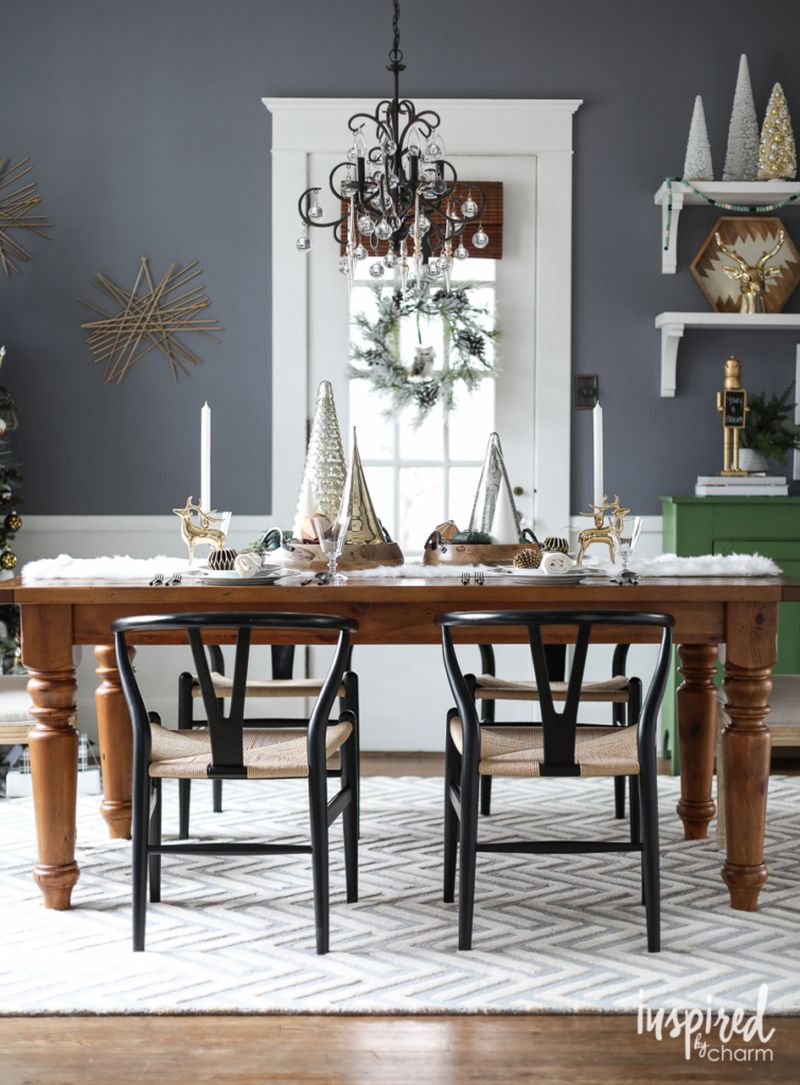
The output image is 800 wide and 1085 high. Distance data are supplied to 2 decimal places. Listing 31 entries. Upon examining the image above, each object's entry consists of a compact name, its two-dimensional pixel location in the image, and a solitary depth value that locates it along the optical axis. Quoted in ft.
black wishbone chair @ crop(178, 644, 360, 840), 10.89
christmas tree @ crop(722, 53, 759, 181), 15.06
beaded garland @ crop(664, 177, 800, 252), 14.89
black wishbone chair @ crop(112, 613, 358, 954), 8.09
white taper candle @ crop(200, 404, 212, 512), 9.84
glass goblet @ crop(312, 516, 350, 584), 9.48
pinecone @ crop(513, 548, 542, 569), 9.66
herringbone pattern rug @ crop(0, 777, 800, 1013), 7.75
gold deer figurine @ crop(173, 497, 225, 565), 10.05
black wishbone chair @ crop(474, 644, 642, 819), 11.19
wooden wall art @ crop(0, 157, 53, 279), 15.46
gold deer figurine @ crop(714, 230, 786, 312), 15.21
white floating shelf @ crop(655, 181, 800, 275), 14.87
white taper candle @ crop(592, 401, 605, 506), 9.71
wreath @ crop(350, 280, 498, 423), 15.46
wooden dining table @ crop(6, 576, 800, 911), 9.05
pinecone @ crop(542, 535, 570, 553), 10.02
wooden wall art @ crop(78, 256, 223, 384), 15.48
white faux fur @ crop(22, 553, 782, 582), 9.76
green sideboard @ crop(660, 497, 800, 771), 14.66
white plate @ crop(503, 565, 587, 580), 9.34
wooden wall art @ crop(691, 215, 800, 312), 15.51
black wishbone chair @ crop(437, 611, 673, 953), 8.20
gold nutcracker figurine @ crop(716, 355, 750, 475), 15.06
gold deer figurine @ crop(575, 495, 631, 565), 10.00
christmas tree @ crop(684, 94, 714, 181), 14.99
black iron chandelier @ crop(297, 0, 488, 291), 9.49
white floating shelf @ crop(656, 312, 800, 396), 14.94
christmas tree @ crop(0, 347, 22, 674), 13.98
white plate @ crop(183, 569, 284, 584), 9.24
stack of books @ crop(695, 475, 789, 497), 14.92
